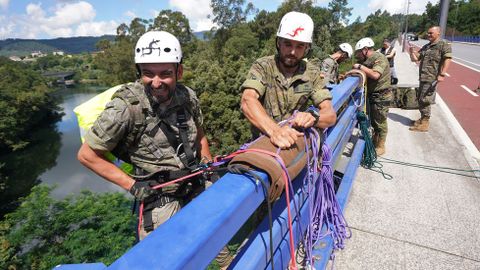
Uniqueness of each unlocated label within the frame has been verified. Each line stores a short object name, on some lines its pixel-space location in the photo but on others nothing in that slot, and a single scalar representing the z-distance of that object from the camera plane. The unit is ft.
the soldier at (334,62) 20.57
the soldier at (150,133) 7.39
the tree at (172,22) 166.61
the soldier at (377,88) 16.56
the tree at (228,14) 169.27
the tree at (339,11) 146.41
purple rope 6.50
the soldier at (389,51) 31.94
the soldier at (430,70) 19.15
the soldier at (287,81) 8.74
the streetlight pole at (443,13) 23.41
